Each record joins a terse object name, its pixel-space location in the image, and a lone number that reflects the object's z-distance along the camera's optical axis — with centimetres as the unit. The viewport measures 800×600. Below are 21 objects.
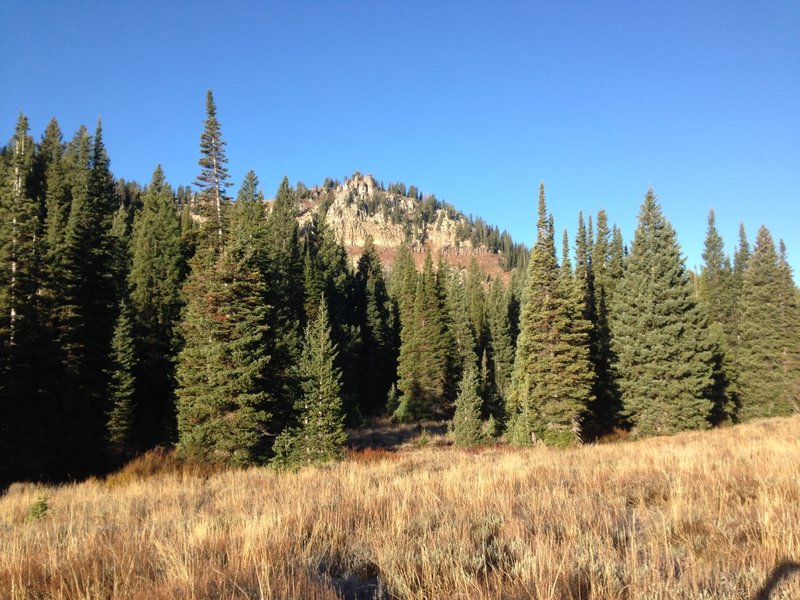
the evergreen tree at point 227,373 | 1836
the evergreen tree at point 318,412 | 2022
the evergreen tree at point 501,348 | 5947
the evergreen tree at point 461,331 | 5403
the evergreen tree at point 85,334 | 2277
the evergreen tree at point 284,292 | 2189
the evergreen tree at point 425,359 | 4706
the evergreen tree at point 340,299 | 4472
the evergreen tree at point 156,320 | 3073
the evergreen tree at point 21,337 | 1991
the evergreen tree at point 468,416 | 2980
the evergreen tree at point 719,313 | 3812
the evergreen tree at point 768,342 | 4053
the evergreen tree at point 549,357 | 2711
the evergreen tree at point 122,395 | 2562
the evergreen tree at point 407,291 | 5531
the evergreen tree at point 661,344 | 2916
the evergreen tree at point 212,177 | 2591
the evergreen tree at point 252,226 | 2444
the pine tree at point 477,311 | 6887
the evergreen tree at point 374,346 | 5650
